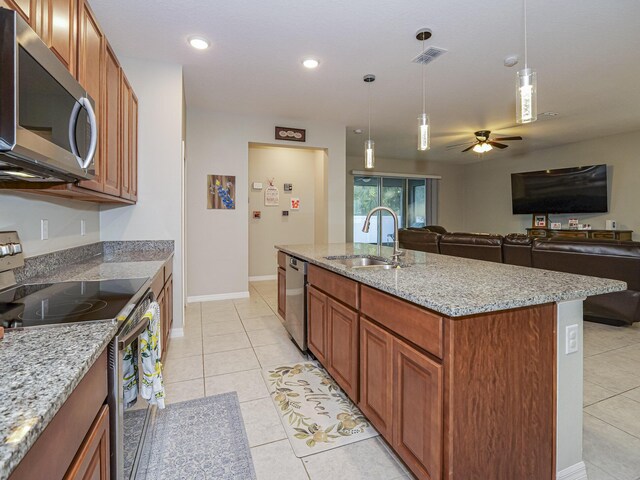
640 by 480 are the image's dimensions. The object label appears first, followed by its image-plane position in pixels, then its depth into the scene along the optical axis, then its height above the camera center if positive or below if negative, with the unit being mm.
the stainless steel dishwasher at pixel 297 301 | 2621 -534
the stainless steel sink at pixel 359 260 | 2445 -173
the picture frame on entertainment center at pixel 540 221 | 7238 +359
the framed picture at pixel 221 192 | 4531 +643
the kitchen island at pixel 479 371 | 1145 -516
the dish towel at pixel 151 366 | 1290 -523
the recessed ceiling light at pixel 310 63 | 3154 +1708
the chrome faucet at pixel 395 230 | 2242 +50
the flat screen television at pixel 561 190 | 6188 +956
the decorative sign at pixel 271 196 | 6023 +775
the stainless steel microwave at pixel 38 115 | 855 +397
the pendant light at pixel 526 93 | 1833 +812
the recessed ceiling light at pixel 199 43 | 2785 +1690
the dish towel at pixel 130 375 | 1138 -490
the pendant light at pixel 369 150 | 3477 +933
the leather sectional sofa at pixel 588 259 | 3115 -231
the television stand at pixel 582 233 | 5797 +73
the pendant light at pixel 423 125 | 2637 +907
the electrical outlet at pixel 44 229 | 1950 +58
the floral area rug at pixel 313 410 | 1723 -1039
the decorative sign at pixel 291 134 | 4867 +1558
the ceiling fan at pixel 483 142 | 5500 +1589
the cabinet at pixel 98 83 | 1334 +845
